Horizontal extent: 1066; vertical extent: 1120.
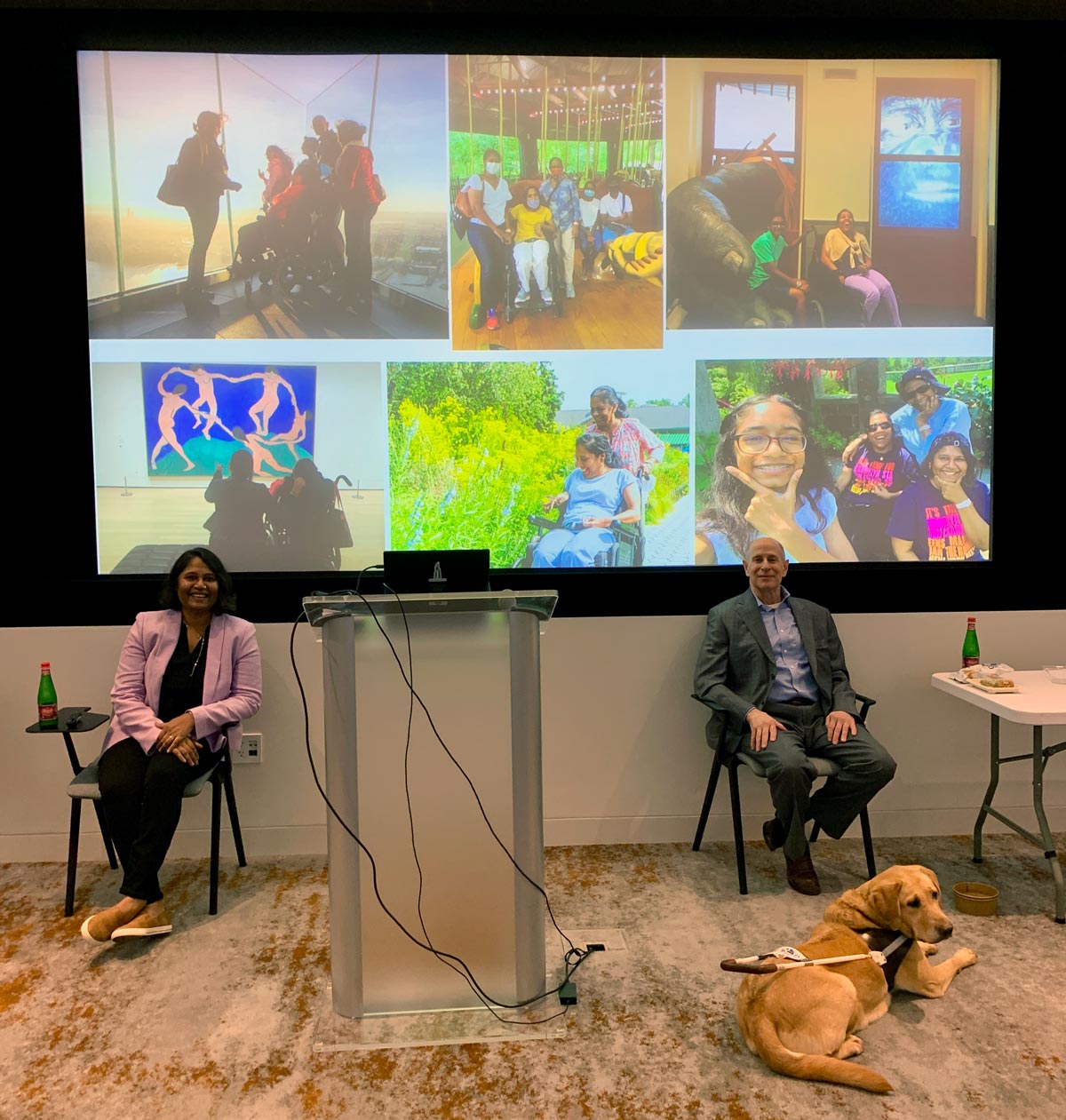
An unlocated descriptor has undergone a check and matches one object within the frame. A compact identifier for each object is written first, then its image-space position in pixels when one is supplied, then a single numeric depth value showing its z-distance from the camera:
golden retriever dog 2.29
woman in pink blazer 3.11
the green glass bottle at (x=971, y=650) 3.77
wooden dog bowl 3.16
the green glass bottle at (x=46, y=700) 3.49
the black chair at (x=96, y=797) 3.21
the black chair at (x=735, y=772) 3.38
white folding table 3.08
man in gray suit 3.36
